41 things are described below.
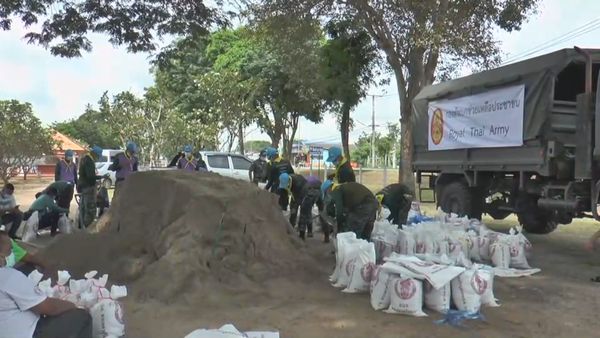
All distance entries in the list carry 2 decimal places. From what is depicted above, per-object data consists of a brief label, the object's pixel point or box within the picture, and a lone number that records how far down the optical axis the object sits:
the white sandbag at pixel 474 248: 7.84
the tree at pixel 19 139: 28.47
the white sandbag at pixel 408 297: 5.34
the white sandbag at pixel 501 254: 7.62
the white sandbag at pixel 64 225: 9.98
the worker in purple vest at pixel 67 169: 11.44
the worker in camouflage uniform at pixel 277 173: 10.49
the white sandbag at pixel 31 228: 9.41
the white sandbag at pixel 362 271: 6.16
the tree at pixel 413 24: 14.02
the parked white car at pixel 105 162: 25.58
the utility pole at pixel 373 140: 63.63
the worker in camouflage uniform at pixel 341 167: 7.78
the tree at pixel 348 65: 21.08
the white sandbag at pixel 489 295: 5.65
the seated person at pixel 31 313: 3.33
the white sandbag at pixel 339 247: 6.47
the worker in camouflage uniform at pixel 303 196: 9.88
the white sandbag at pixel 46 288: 3.94
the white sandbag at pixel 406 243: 7.28
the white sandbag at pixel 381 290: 5.54
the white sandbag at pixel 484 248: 7.82
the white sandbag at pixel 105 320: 3.99
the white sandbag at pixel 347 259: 6.30
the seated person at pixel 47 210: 9.81
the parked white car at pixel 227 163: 18.19
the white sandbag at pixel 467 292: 5.40
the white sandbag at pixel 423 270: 5.35
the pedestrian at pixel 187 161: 13.59
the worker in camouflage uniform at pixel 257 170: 13.44
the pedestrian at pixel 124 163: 11.23
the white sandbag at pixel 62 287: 4.19
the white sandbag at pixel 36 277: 4.12
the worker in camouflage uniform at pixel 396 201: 9.15
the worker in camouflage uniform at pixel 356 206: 7.46
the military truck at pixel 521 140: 8.09
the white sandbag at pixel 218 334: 3.41
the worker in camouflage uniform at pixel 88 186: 10.44
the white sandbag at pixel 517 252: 7.71
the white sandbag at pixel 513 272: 7.29
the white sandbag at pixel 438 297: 5.38
